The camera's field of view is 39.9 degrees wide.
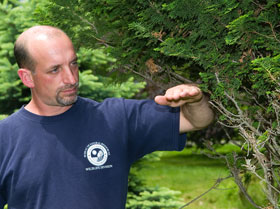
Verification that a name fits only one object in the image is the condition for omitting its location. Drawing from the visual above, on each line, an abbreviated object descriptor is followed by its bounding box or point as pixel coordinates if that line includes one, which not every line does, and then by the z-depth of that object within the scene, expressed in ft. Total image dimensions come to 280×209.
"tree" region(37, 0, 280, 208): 8.02
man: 8.92
